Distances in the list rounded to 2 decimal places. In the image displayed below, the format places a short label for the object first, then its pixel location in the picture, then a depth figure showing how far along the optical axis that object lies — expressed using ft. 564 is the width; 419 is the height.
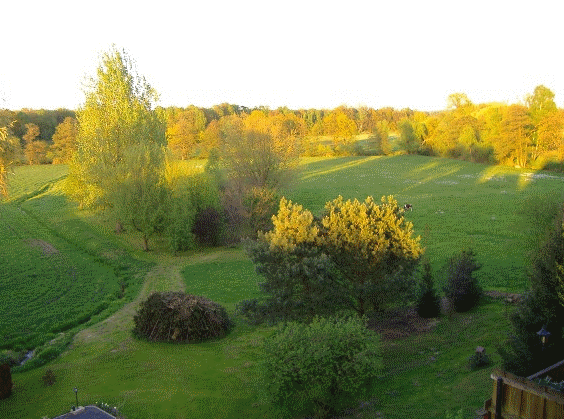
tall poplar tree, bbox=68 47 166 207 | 130.82
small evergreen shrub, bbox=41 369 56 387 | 50.37
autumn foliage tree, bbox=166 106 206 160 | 316.40
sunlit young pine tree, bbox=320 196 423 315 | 57.72
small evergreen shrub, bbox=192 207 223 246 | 123.65
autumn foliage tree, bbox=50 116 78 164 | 286.25
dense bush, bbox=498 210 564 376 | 38.68
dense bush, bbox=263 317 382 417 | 39.34
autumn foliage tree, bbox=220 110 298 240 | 123.13
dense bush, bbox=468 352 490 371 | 46.19
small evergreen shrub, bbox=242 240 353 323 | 55.67
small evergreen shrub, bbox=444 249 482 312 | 65.16
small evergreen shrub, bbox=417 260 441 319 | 64.49
